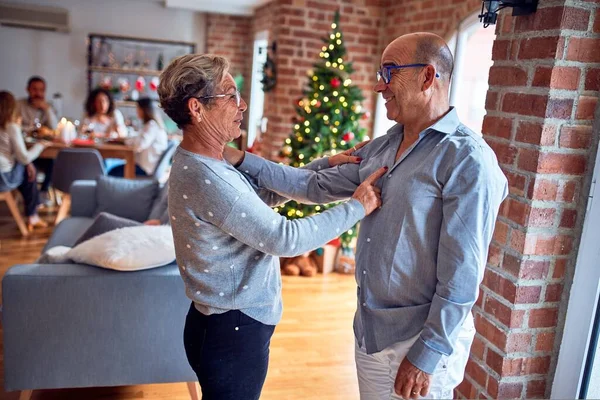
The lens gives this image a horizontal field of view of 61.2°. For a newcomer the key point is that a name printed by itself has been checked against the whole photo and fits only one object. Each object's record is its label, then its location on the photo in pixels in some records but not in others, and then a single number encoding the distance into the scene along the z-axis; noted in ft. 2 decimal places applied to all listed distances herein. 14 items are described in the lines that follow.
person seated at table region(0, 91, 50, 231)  14.80
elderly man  4.01
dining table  16.40
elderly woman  4.30
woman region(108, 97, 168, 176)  16.44
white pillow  6.91
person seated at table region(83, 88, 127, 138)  19.19
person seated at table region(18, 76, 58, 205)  18.98
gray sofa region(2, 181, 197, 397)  6.73
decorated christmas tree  13.56
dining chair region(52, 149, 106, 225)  15.29
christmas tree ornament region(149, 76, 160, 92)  24.26
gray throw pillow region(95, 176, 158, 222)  12.44
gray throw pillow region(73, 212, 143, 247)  9.11
